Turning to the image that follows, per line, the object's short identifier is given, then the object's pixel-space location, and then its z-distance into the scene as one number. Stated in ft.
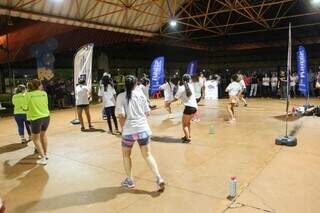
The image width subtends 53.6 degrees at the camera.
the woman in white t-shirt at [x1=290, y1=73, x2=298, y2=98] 53.21
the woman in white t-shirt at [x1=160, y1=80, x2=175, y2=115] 35.09
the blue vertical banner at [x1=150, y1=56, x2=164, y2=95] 46.47
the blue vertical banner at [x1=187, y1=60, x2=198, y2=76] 58.76
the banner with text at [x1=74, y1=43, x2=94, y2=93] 29.01
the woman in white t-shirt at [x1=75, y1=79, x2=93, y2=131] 26.55
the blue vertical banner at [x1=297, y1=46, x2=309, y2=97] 34.01
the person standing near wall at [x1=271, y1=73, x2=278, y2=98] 55.52
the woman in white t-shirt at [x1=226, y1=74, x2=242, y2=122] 28.66
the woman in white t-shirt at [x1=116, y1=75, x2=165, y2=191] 12.76
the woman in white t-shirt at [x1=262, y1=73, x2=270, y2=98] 56.60
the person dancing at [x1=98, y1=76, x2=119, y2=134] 24.90
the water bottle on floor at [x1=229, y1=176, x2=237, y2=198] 11.98
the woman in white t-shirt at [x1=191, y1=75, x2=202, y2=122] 34.04
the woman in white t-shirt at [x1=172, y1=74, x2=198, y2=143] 20.97
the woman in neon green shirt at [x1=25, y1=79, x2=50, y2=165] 17.12
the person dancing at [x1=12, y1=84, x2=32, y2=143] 22.40
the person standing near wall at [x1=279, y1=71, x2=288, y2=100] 50.37
